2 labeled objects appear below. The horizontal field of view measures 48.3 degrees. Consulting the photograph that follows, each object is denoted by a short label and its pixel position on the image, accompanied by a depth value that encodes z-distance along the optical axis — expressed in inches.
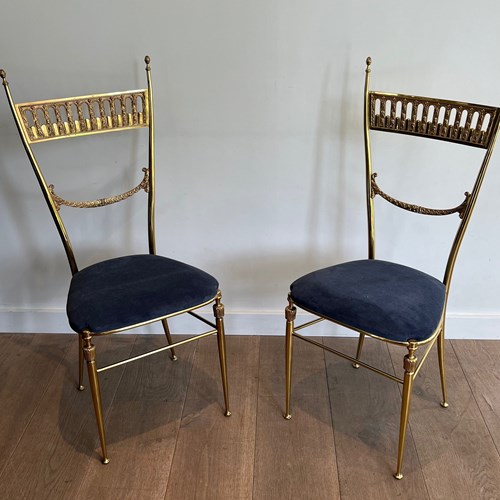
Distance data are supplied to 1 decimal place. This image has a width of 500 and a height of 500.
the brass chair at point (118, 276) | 60.9
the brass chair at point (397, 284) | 58.7
